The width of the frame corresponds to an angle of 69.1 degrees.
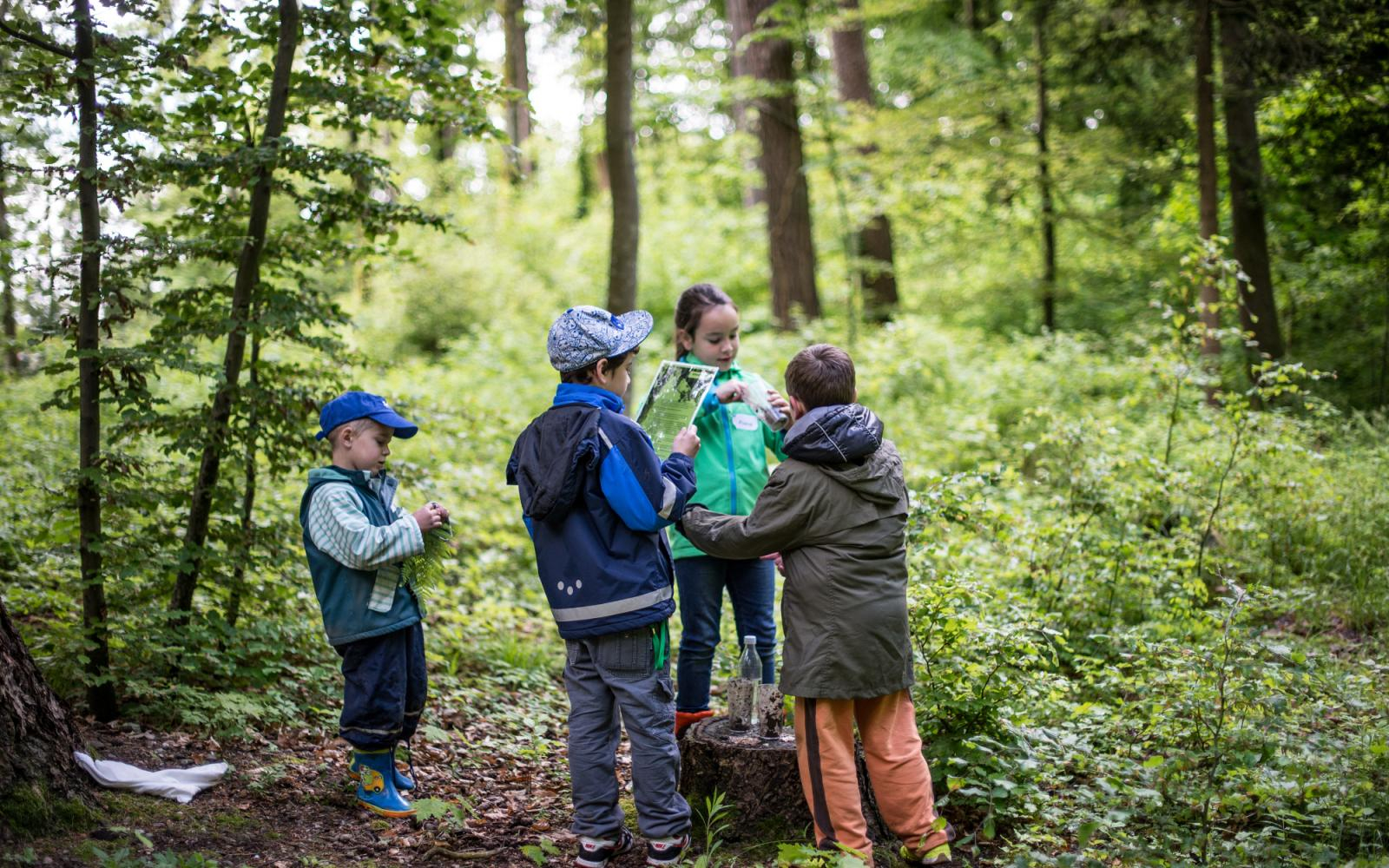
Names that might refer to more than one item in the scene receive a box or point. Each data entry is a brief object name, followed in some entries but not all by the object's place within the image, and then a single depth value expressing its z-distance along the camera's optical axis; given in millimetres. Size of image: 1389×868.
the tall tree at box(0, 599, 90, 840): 3395
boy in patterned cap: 3590
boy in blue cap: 3912
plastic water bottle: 4145
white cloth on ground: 3760
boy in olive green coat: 3561
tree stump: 3949
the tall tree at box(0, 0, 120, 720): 4305
